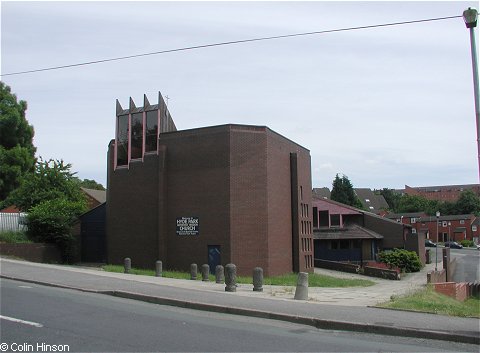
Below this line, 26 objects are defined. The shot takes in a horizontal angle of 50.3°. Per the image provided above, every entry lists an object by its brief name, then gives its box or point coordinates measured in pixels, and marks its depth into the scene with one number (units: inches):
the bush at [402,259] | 1800.0
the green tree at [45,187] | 1385.3
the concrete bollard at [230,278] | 717.3
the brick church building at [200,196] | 1168.2
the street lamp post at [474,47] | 417.7
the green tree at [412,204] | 5334.6
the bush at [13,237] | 1203.2
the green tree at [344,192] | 3331.7
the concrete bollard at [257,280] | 750.5
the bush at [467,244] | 4321.6
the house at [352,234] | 1930.4
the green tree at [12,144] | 1673.2
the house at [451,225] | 4522.6
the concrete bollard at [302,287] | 630.5
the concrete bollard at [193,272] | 989.2
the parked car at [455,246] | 4065.0
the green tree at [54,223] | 1284.4
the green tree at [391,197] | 6102.4
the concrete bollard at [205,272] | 941.2
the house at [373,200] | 5600.4
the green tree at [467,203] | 5036.9
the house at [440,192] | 6597.4
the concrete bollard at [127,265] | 1056.2
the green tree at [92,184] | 3526.1
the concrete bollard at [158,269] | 1020.5
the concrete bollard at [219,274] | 901.8
